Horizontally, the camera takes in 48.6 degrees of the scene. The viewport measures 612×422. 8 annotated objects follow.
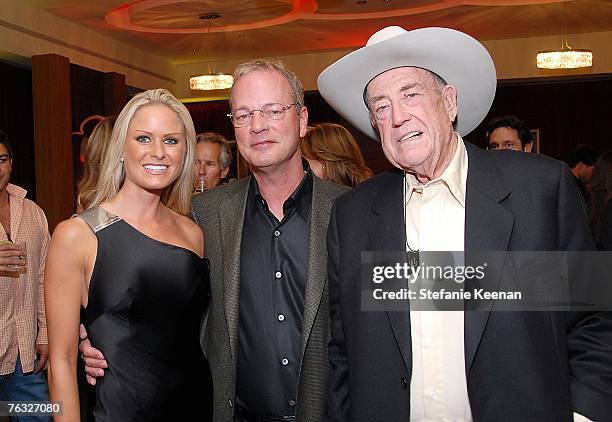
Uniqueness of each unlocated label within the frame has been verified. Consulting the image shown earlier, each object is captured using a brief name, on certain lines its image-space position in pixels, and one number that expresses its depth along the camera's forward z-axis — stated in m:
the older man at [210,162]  4.70
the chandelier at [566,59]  8.45
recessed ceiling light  8.59
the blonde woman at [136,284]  2.04
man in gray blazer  2.10
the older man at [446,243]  1.63
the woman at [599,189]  4.06
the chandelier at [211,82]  9.20
